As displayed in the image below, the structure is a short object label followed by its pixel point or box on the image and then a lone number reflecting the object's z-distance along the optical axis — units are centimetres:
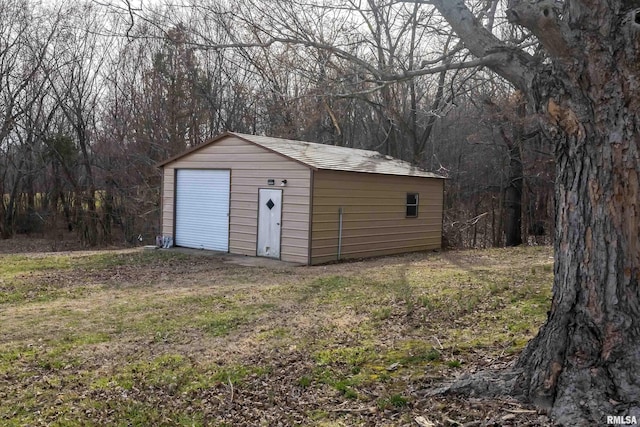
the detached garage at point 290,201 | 1377
